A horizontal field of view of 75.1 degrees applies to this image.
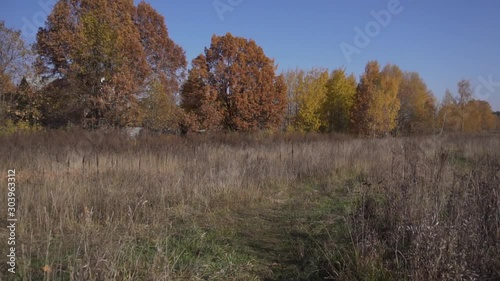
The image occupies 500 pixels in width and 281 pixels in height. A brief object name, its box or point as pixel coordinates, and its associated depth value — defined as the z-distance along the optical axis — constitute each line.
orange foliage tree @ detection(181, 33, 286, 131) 27.79
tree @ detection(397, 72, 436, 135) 35.84
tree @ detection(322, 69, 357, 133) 35.19
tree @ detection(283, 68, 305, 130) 35.31
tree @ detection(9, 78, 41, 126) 15.86
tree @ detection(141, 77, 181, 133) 19.70
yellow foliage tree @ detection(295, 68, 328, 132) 33.25
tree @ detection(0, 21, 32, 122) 14.10
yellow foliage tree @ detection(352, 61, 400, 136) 29.23
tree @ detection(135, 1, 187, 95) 29.50
